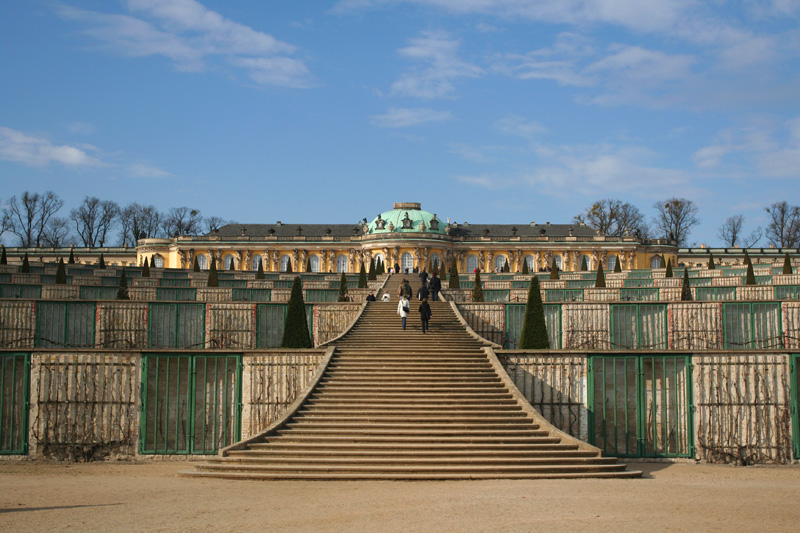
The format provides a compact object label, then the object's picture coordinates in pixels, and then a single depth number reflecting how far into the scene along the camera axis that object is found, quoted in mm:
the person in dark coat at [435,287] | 30547
